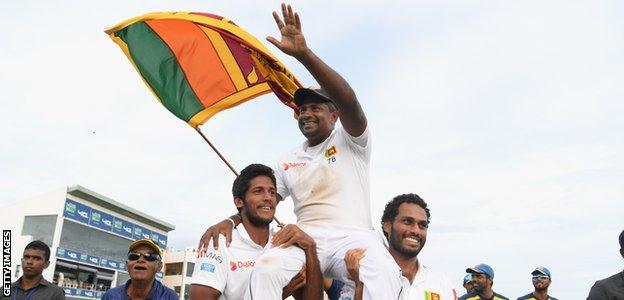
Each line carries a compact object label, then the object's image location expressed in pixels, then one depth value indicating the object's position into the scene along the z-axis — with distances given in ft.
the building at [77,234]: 156.35
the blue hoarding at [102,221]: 165.37
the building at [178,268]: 218.59
